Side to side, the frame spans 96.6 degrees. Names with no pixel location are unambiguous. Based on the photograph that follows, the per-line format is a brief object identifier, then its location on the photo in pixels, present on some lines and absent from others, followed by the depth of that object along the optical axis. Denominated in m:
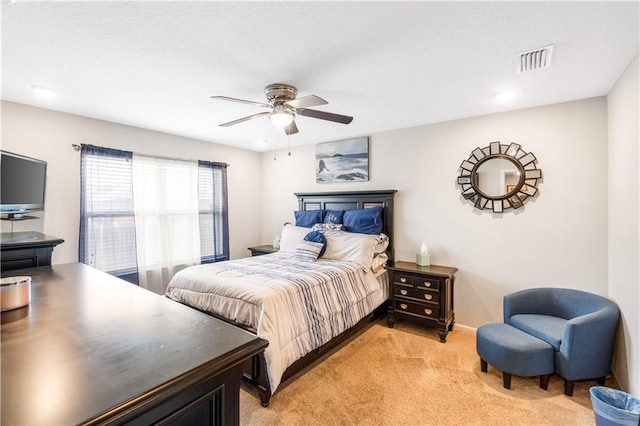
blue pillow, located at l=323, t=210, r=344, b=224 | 4.04
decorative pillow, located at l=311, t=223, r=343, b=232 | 3.86
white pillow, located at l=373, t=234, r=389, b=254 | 3.53
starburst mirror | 2.96
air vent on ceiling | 1.90
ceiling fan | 2.38
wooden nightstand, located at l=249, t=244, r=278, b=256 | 4.49
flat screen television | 2.21
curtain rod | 3.20
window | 3.35
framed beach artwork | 4.12
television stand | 1.92
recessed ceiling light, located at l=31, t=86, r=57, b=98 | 2.48
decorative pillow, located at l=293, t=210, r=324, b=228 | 4.22
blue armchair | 2.12
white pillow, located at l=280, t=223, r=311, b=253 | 3.91
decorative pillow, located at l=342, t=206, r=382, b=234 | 3.71
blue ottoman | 2.19
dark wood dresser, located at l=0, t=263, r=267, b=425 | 0.62
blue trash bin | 1.60
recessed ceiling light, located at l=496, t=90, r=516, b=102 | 2.57
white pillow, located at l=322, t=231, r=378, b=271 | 3.34
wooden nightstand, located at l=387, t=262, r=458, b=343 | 3.08
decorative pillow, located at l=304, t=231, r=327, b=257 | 3.54
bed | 2.15
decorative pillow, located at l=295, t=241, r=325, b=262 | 3.40
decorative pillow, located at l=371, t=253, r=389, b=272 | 3.38
